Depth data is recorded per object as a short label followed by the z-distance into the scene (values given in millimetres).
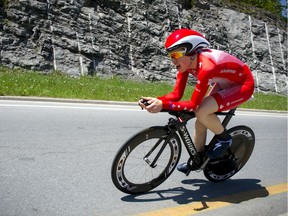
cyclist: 3973
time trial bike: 4066
